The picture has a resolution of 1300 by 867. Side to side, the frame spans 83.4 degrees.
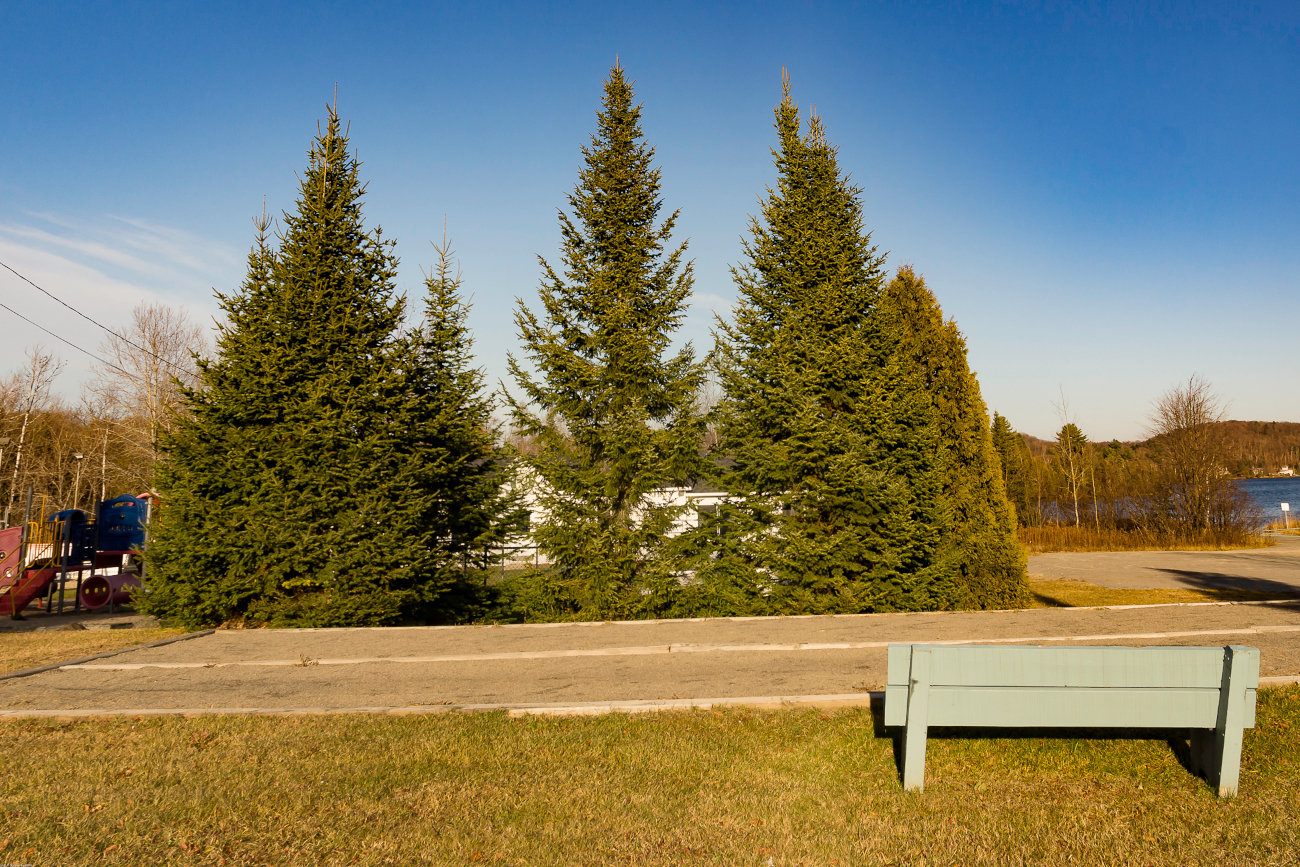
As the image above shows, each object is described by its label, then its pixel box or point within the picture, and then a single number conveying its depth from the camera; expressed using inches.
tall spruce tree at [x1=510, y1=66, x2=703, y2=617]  442.9
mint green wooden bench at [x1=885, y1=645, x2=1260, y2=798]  163.9
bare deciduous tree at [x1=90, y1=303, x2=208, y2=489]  1328.7
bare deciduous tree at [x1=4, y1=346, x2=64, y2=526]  1710.1
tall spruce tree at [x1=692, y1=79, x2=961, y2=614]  437.1
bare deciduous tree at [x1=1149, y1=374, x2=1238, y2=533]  1139.9
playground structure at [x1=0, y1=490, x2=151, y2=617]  607.5
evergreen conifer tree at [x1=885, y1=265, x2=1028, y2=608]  447.5
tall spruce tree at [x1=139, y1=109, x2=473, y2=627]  392.2
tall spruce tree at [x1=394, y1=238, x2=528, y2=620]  446.9
